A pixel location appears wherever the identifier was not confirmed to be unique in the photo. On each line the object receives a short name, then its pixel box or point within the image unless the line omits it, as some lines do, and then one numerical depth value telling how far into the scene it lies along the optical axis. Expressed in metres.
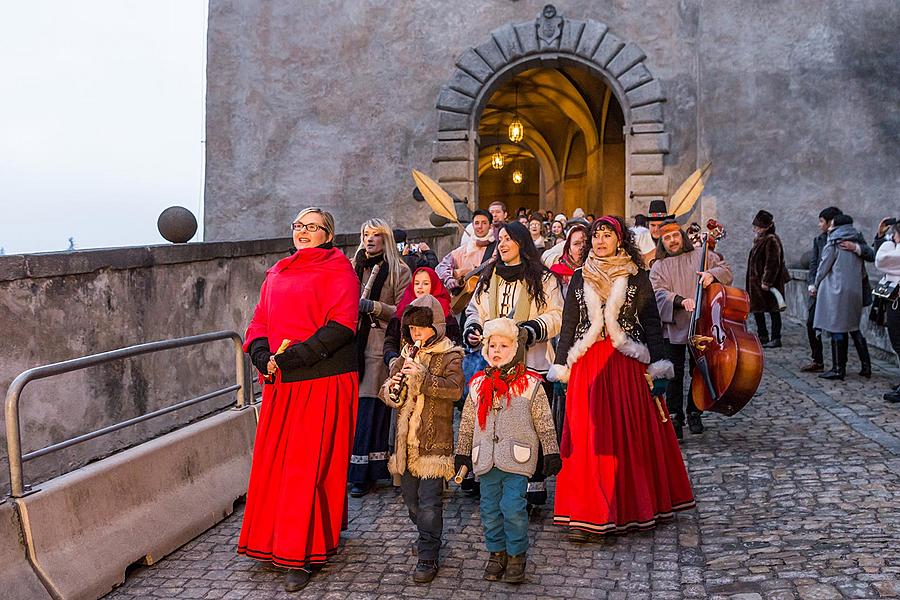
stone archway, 16.30
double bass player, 7.18
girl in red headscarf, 5.49
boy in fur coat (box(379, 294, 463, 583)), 4.59
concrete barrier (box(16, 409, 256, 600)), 4.15
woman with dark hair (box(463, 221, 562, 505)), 5.37
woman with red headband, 5.05
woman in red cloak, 4.64
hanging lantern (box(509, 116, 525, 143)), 21.50
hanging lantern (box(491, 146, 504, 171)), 28.53
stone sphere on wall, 7.72
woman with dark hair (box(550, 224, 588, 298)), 6.75
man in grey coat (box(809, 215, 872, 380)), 9.55
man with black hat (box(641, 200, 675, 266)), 7.61
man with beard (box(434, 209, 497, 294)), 7.32
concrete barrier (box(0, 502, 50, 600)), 3.83
